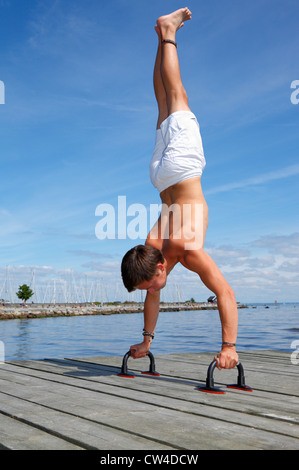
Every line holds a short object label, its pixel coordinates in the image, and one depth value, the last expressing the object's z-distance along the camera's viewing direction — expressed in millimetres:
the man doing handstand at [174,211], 3055
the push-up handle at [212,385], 3025
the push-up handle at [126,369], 3730
